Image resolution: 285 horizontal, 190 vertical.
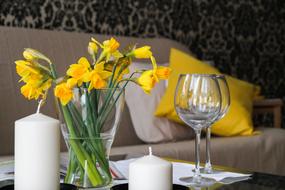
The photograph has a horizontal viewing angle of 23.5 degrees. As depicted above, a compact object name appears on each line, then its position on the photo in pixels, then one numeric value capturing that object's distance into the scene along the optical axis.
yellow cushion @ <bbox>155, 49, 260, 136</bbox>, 2.58
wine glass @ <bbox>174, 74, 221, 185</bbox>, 1.33
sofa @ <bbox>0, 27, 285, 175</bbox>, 2.26
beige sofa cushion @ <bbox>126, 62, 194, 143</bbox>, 2.55
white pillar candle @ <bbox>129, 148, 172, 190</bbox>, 1.06
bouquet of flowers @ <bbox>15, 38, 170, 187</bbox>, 1.14
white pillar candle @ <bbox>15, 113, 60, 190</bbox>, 1.06
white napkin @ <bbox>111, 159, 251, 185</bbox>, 1.37
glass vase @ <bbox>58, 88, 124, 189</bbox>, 1.15
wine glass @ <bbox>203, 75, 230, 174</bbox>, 1.35
